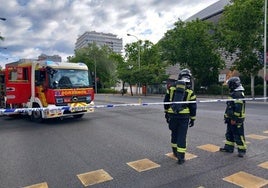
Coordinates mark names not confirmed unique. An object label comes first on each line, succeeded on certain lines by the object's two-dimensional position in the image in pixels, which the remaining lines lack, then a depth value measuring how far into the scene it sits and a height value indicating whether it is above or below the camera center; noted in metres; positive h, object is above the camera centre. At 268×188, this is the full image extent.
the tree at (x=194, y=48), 23.92 +5.13
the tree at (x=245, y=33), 17.65 +5.33
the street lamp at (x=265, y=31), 15.84 +4.86
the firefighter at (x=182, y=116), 3.73 -0.56
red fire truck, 7.56 +0.10
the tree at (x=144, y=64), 29.75 +4.22
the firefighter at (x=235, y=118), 3.93 -0.66
